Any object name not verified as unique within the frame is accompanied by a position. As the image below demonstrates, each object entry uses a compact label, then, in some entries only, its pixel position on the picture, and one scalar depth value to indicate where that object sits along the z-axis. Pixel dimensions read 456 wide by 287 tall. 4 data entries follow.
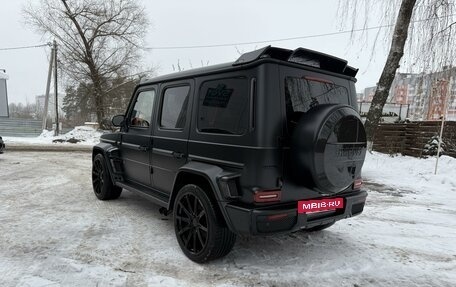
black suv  3.14
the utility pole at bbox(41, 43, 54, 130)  24.30
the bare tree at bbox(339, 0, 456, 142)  10.10
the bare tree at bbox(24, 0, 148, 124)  26.25
